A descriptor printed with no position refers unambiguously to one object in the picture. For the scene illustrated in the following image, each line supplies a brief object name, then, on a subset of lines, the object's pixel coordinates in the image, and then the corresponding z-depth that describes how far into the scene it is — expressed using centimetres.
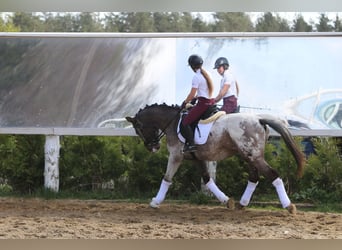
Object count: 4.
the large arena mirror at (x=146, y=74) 1504
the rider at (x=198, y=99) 1373
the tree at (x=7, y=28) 1917
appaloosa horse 1347
